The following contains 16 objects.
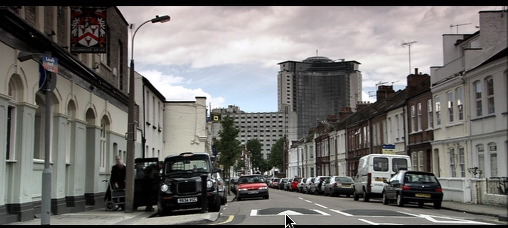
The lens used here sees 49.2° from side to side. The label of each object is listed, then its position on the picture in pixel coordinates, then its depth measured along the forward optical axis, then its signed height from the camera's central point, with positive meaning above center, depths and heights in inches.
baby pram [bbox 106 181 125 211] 797.2 -48.9
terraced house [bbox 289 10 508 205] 964.4 +85.7
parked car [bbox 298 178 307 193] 2089.7 -86.3
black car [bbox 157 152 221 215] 740.0 -40.4
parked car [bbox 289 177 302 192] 2267.6 -92.2
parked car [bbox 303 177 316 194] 1846.2 -85.2
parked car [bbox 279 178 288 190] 2602.1 -103.6
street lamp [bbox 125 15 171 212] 753.6 +15.0
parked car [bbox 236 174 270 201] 1307.8 -67.1
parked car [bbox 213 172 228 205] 829.2 -33.0
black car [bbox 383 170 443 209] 916.6 -46.6
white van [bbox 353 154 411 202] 1141.7 -18.9
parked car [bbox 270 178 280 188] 2983.8 -115.4
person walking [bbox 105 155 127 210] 826.8 -21.0
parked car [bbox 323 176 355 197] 1539.1 -68.8
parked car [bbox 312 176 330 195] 1750.7 -71.8
